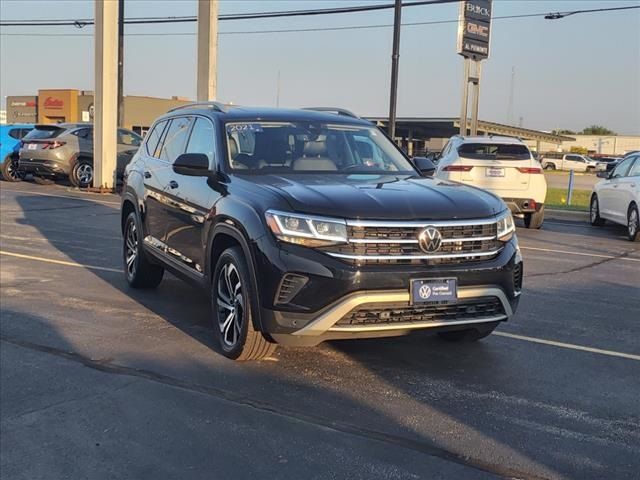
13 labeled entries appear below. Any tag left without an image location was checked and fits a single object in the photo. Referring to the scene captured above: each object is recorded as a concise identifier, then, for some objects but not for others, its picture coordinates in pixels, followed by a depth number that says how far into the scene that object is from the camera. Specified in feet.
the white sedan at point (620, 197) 42.98
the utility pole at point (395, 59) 69.57
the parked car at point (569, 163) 201.16
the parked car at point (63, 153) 67.05
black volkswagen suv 14.87
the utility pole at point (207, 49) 63.31
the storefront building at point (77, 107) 195.31
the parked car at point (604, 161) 49.86
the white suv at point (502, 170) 43.65
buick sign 88.74
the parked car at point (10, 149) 75.25
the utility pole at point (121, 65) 81.41
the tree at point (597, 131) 427.74
